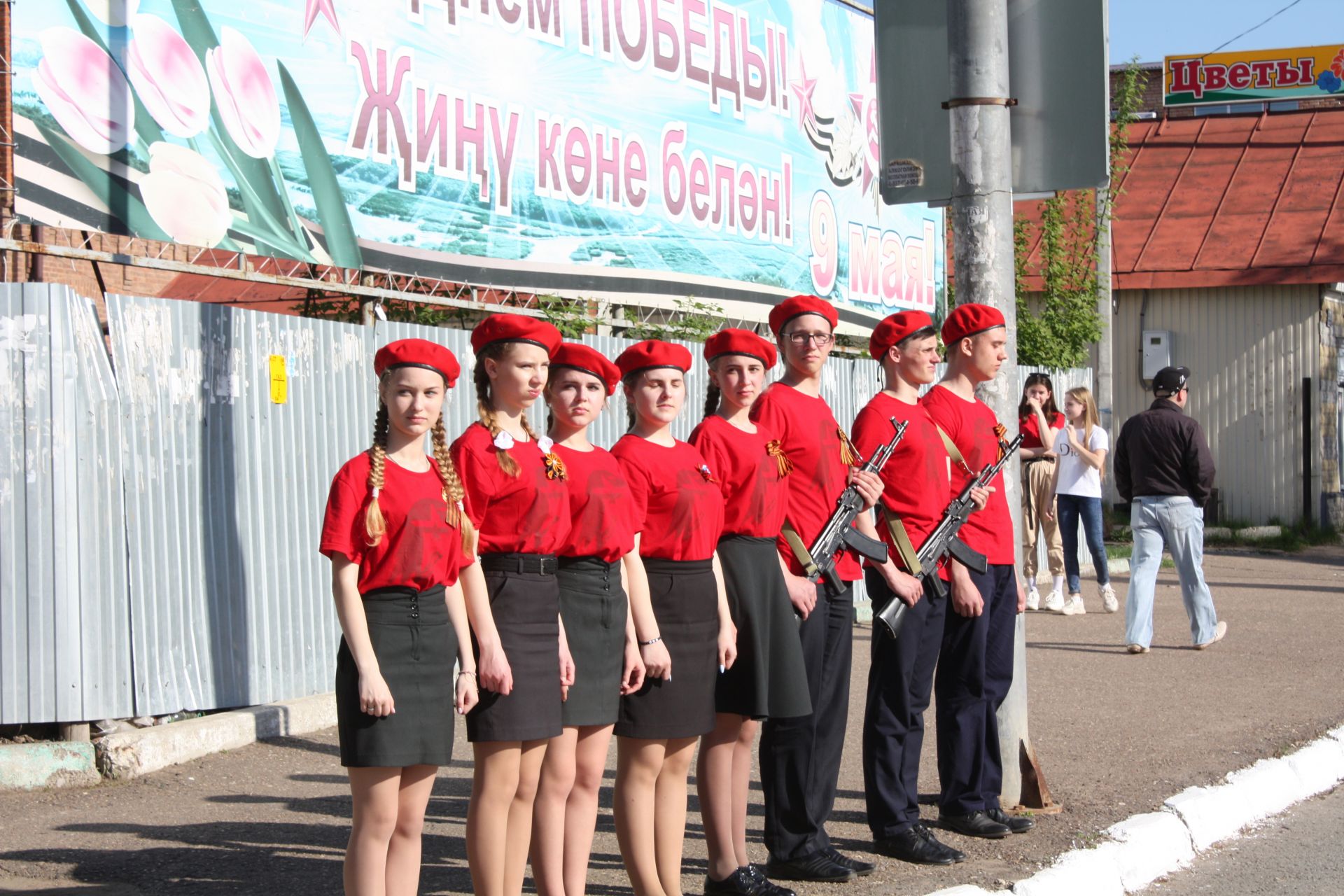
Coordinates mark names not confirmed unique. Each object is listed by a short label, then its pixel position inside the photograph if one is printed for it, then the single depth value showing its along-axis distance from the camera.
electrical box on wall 23.73
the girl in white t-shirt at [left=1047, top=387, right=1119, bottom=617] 12.70
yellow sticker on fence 7.95
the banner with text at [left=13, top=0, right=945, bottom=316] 8.25
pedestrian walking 10.52
